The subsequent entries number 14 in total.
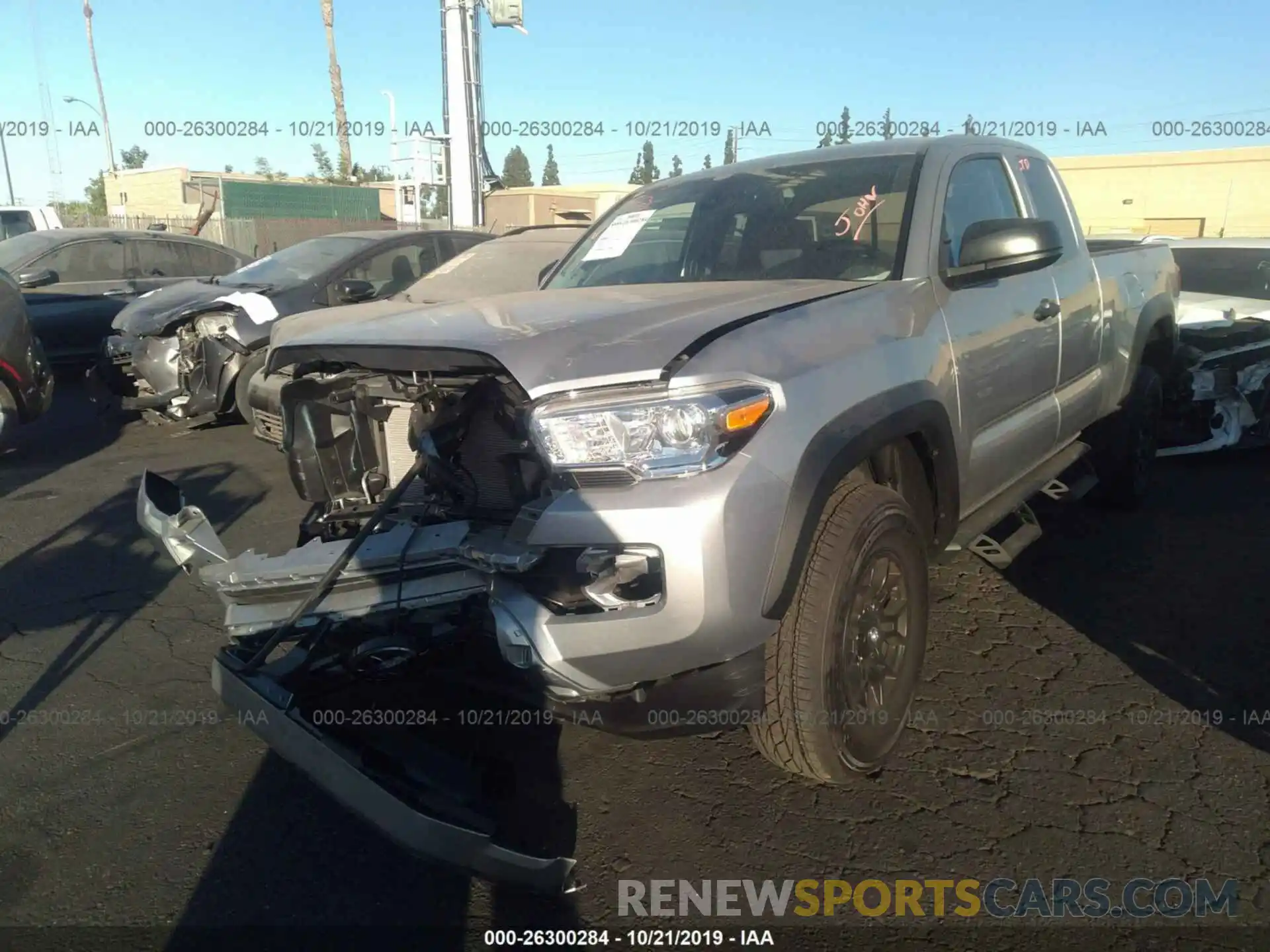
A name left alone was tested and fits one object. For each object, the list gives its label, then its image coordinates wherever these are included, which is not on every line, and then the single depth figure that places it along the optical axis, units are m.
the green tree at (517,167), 80.20
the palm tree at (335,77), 32.25
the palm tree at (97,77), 32.72
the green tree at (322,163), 54.03
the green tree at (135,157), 68.94
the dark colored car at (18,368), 6.76
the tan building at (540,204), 29.70
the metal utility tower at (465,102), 15.12
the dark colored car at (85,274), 9.62
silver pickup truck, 2.29
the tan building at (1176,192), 32.25
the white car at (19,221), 14.77
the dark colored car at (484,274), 5.86
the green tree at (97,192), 58.75
